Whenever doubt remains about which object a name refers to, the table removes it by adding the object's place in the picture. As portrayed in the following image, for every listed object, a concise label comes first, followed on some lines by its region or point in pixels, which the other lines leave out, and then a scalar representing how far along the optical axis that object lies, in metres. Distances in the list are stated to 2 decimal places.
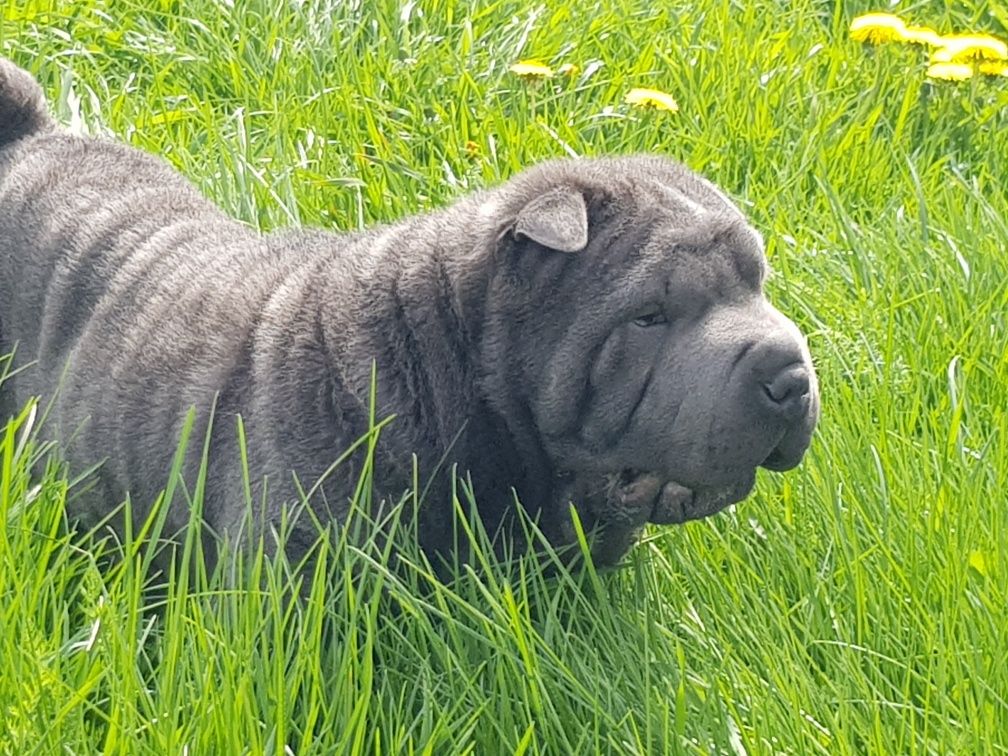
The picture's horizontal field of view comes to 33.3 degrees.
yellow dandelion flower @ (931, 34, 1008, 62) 5.59
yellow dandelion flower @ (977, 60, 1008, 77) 5.65
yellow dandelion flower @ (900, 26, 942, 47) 5.76
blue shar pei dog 3.26
